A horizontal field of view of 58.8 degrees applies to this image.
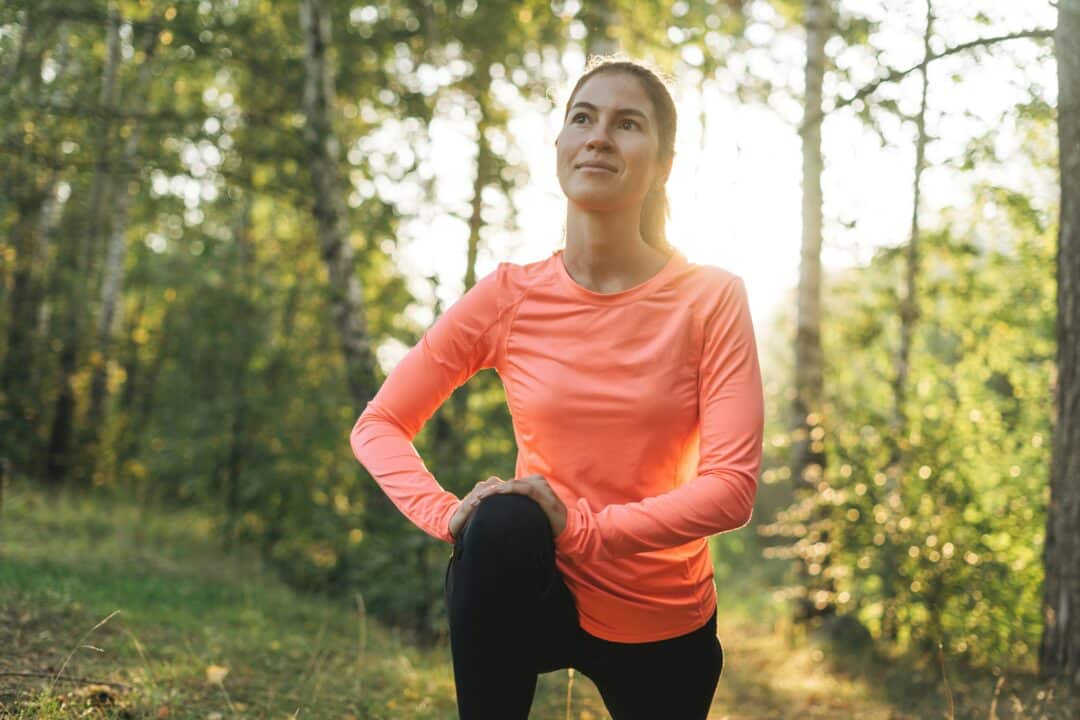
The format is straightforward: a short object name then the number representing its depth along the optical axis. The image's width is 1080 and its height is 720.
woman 1.99
